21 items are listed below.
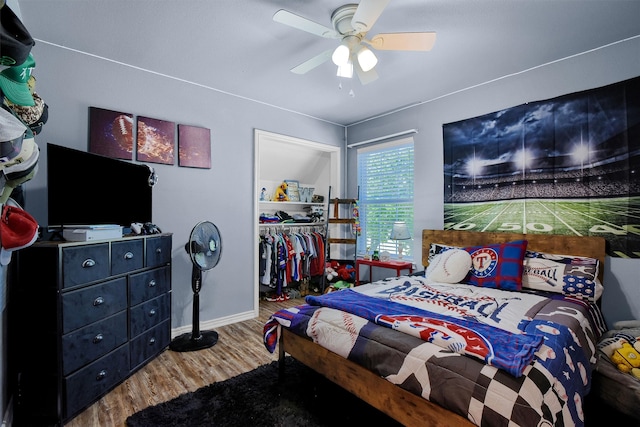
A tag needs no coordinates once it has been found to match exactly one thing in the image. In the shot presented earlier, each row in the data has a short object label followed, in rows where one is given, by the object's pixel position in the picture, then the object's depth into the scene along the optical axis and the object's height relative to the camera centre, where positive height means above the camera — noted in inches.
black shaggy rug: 67.2 -47.4
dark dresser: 65.6 -26.8
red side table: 137.6 -23.7
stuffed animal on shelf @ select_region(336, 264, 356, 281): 166.9 -33.0
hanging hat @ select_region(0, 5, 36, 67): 40.1 +25.7
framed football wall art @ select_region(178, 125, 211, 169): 116.6 +28.4
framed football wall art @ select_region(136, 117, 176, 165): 107.9 +28.6
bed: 46.9 -25.2
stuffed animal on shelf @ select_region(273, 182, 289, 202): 183.3 +13.8
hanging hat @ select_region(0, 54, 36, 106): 50.8 +23.9
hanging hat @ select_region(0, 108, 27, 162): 43.1 +12.6
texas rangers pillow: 98.3 -17.6
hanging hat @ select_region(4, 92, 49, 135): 58.4 +21.8
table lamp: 139.8 -7.9
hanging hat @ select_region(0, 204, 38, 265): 55.4 -3.0
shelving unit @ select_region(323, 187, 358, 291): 166.7 -3.6
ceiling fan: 64.9 +44.1
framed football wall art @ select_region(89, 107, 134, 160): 98.6 +28.9
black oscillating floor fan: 101.9 -17.0
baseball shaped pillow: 104.8 -18.9
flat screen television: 72.2 +7.6
